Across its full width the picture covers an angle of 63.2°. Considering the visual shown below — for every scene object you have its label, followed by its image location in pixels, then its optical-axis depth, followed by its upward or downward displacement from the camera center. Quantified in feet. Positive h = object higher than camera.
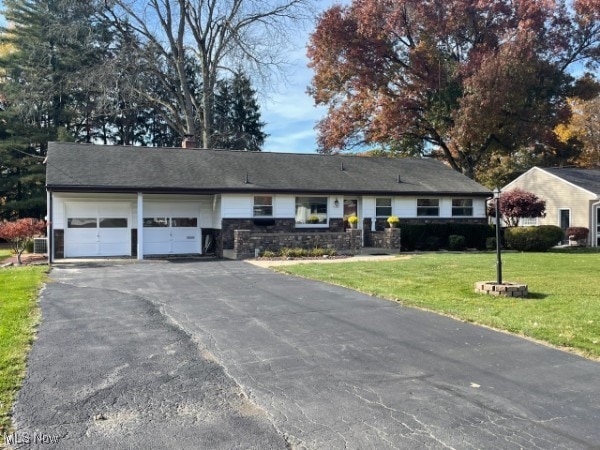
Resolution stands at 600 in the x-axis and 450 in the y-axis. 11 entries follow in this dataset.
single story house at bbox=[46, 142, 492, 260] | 60.95 +3.39
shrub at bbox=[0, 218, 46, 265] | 56.49 -0.45
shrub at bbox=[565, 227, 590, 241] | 86.53 -1.50
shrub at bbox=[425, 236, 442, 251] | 70.79 -2.57
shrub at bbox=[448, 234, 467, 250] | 70.95 -2.39
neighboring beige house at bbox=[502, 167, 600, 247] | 88.22 +5.67
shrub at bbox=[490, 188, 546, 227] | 75.15 +3.06
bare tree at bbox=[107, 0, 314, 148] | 108.17 +41.37
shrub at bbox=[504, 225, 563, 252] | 68.80 -1.75
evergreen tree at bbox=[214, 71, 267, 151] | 137.81 +34.52
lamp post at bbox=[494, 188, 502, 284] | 31.14 -1.28
